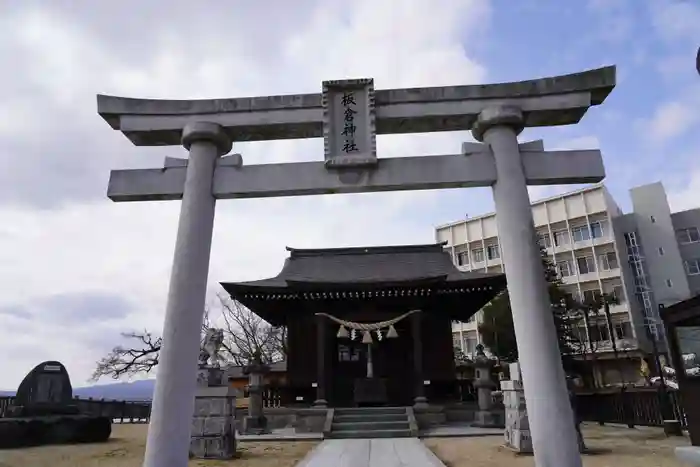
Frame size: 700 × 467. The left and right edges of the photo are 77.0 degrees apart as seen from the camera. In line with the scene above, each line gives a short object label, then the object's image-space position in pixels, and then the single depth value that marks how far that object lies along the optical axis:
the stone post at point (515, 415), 9.26
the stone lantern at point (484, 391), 14.08
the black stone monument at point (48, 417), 11.18
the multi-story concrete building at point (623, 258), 37.19
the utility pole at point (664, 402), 11.80
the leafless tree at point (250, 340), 34.00
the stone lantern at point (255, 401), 14.71
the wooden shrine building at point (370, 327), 16.00
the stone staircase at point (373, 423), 12.59
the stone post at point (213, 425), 9.55
